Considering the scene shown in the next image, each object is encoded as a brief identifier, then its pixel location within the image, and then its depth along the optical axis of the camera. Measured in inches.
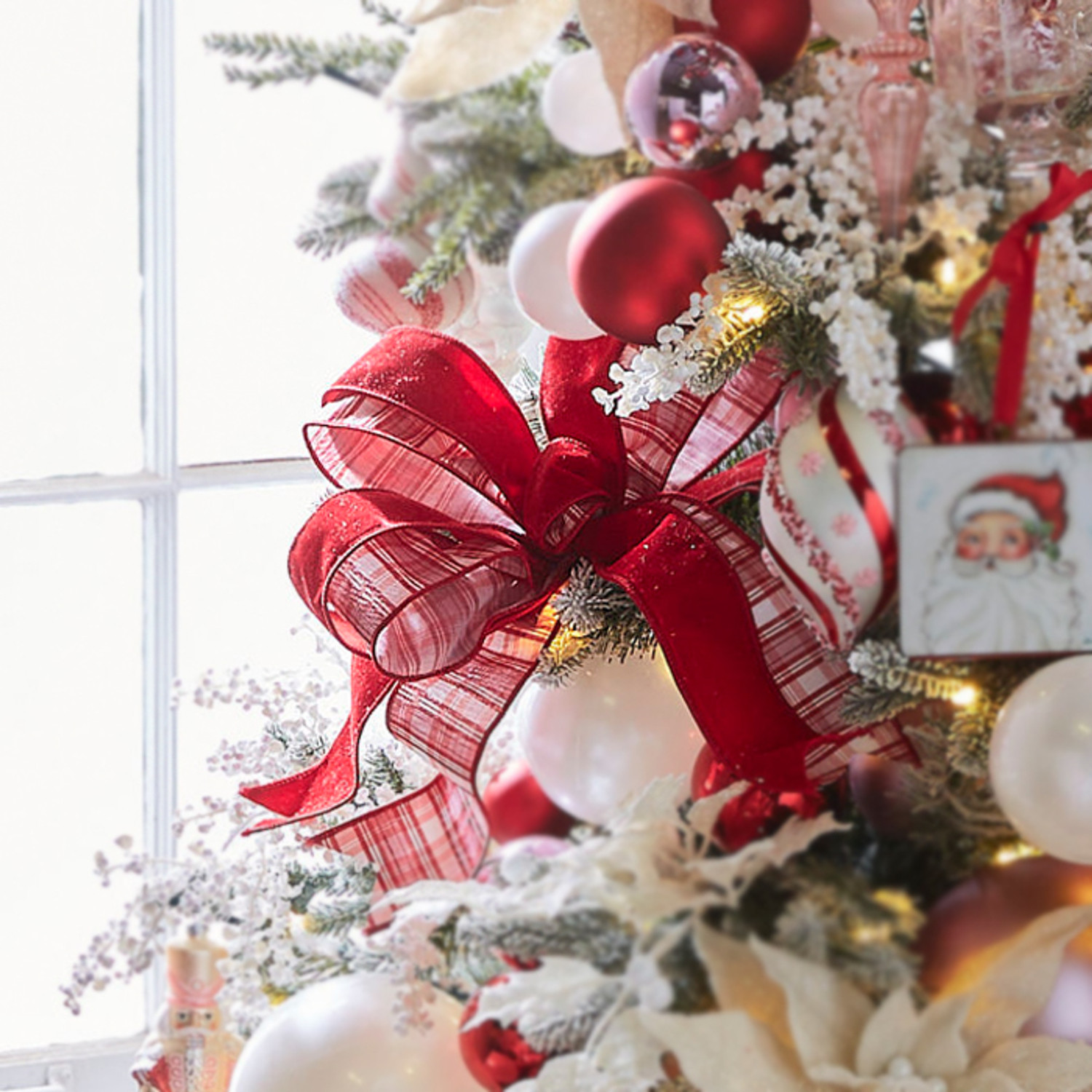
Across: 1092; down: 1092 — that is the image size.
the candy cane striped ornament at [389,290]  79.3
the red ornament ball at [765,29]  72.7
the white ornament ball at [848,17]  73.4
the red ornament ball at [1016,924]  67.8
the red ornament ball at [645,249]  72.4
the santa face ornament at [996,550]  67.9
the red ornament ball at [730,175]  72.6
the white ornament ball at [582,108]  75.0
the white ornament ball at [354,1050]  74.1
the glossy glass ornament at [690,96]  71.3
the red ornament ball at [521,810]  80.6
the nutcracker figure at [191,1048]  84.2
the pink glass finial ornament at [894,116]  68.4
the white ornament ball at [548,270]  75.6
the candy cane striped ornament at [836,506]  68.7
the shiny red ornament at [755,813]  70.1
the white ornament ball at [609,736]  77.5
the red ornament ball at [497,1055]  72.8
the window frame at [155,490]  95.3
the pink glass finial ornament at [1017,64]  70.8
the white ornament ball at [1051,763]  69.8
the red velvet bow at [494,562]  75.1
